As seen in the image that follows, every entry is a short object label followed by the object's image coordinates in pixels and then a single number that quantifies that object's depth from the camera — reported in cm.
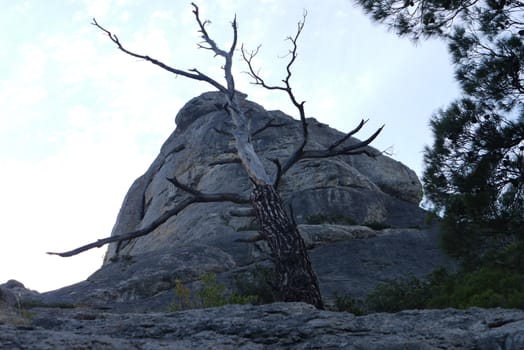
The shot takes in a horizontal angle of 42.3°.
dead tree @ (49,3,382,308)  1127
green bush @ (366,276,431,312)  1277
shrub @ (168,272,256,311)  1173
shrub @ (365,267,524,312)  983
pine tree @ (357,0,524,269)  1123
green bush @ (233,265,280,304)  1468
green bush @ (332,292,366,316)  1211
